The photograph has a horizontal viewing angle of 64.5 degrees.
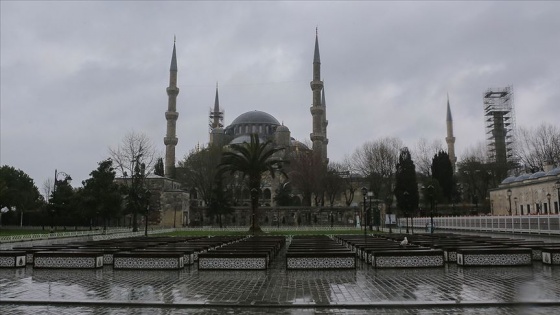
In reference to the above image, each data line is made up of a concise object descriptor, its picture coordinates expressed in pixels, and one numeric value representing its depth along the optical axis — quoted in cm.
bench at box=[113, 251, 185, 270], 1266
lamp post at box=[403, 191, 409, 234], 4614
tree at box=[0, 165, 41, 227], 4306
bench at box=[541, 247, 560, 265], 1245
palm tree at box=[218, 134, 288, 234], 3300
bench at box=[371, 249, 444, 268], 1237
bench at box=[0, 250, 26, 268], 1333
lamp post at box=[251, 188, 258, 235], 3191
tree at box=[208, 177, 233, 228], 4963
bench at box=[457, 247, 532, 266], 1222
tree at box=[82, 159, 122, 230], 4031
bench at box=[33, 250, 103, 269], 1296
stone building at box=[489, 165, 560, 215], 3581
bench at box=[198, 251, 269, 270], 1234
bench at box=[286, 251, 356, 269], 1230
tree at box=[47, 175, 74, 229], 4278
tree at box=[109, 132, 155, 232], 3975
